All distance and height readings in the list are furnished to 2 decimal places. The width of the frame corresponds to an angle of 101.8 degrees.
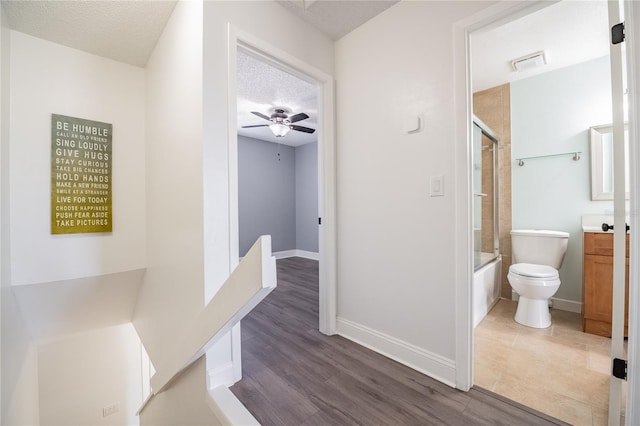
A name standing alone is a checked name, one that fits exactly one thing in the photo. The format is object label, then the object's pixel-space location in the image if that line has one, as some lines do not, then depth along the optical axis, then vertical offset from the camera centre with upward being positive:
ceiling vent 2.45 +1.47
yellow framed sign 2.06 +0.35
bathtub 2.44 -0.78
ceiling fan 3.61 +1.32
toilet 2.29 -0.55
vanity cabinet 2.13 -0.60
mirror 2.45 +0.45
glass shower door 2.75 +0.17
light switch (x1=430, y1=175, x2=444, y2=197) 1.61 +0.17
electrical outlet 3.30 -2.48
